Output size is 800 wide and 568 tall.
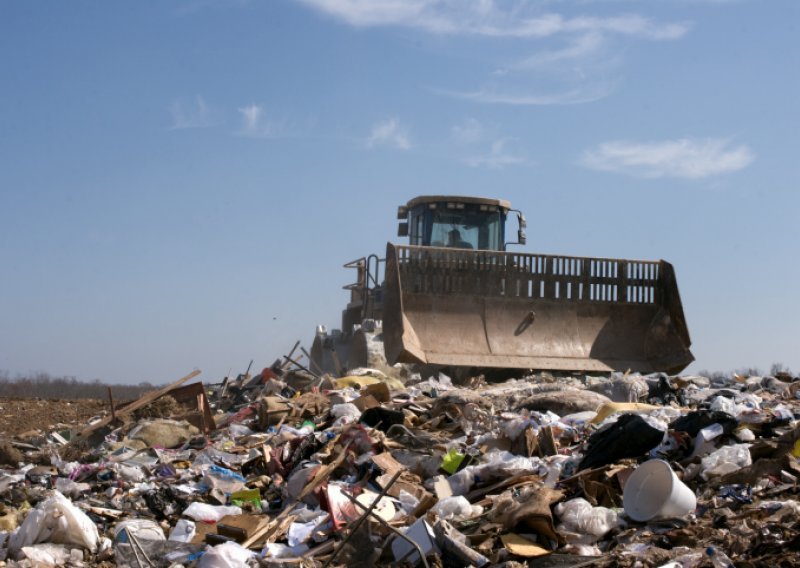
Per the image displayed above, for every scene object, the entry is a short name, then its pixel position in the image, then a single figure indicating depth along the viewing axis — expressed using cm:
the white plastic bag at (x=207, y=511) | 559
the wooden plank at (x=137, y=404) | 860
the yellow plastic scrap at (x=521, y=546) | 434
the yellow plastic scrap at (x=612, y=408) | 669
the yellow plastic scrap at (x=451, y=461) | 571
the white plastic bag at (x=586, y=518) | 452
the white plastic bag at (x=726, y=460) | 503
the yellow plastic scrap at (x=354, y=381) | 924
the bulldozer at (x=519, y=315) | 1067
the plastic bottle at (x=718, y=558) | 383
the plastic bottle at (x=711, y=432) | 542
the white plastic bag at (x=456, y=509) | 493
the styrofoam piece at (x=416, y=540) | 445
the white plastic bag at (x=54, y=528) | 510
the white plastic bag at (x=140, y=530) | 523
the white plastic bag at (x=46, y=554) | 489
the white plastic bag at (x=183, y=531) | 527
